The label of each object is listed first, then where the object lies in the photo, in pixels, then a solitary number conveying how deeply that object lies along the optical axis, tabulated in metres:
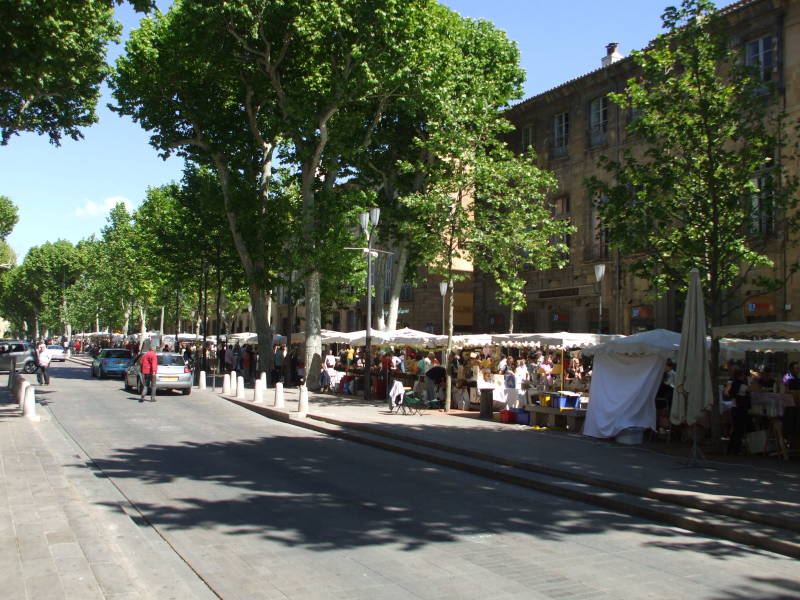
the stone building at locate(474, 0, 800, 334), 22.59
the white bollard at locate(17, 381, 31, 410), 17.03
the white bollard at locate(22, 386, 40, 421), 16.30
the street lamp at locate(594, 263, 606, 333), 23.69
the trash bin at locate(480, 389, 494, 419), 19.43
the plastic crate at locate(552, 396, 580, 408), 17.27
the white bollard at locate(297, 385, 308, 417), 19.02
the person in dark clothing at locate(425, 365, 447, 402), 22.02
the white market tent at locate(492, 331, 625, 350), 18.12
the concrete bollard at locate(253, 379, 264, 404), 22.34
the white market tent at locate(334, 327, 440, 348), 23.62
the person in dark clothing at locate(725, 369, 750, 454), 13.35
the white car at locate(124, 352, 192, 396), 25.09
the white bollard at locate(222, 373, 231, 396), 25.88
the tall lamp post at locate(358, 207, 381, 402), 23.20
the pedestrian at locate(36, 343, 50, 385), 26.89
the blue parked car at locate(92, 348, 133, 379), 34.81
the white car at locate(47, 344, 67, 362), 55.62
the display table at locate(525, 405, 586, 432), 16.64
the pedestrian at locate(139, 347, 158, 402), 22.42
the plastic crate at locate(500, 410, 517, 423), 18.25
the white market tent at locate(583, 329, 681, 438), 14.71
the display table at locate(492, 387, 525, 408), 19.00
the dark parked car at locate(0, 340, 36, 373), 36.66
